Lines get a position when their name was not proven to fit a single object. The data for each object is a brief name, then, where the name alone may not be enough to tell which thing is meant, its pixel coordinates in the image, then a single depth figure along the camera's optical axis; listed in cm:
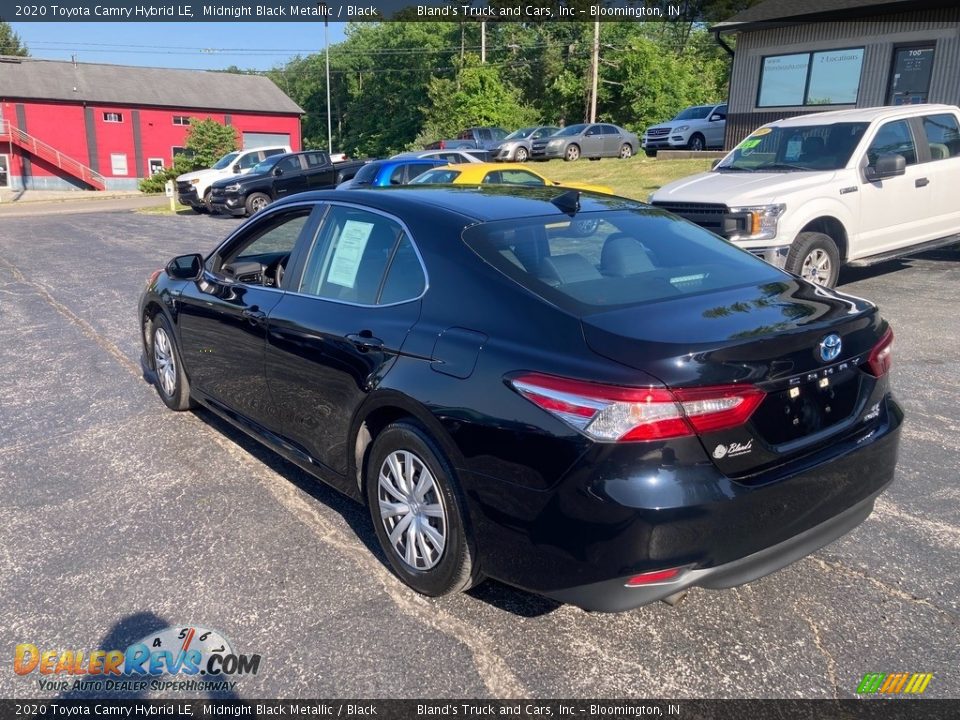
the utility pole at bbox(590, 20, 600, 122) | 4284
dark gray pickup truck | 2202
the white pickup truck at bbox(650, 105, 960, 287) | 814
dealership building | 1786
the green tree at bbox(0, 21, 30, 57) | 8981
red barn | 4531
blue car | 1661
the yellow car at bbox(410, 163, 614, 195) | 1490
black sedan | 270
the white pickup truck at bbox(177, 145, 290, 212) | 2480
